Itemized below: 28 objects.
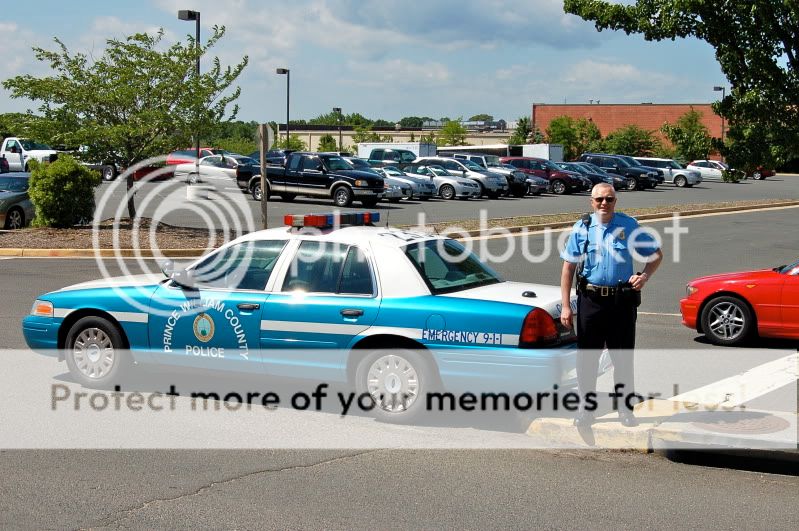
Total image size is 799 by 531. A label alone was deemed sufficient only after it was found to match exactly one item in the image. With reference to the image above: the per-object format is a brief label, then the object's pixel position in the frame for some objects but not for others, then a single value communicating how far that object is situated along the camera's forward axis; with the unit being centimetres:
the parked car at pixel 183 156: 4141
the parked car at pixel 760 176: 6445
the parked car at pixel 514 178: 4272
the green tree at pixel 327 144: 9100
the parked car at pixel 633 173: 5034
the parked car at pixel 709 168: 6125
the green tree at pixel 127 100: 2197
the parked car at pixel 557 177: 4556
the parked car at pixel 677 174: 5434
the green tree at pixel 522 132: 9849
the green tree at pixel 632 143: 8319
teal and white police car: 730
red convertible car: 1101
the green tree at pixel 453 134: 10481
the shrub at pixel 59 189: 2200
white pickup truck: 4688
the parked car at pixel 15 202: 2317
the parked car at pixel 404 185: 3653
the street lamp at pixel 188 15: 3058
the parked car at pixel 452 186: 3941
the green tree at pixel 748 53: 955
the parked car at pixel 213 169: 4039
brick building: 10025
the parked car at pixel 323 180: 3325
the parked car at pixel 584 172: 4756
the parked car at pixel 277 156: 3491
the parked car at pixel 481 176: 4072
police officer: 693
